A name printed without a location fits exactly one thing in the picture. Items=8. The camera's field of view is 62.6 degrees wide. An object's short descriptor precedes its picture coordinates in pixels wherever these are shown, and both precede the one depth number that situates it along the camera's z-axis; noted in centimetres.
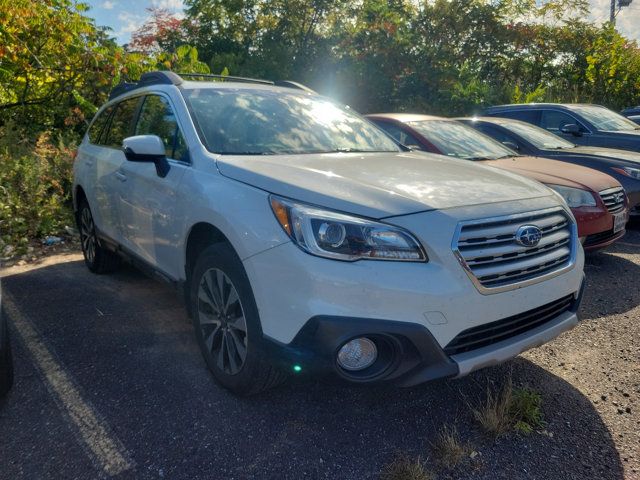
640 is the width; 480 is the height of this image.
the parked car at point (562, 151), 594
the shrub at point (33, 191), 589
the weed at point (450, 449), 224
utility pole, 2409
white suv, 213
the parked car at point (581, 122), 764
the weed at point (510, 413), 244
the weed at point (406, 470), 210
